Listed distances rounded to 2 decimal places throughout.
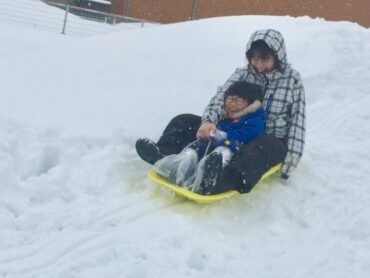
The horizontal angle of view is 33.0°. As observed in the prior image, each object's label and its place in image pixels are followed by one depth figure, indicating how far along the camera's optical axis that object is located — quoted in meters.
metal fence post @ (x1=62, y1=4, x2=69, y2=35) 12.81
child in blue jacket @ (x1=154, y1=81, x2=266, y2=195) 4.06
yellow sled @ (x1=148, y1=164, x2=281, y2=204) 4.08
